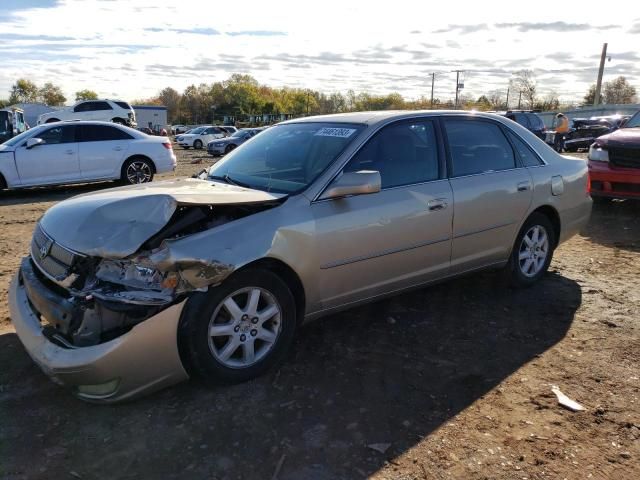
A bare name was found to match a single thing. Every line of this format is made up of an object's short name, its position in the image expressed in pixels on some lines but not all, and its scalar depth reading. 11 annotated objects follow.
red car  7.91
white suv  28.23
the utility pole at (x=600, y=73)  56.16
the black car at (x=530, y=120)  19.47
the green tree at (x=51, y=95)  106.38
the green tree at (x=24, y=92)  103.54
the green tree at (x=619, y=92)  80.56
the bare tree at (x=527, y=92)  76.56
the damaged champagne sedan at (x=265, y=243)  2.88
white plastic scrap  3.08
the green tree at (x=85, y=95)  113.25
